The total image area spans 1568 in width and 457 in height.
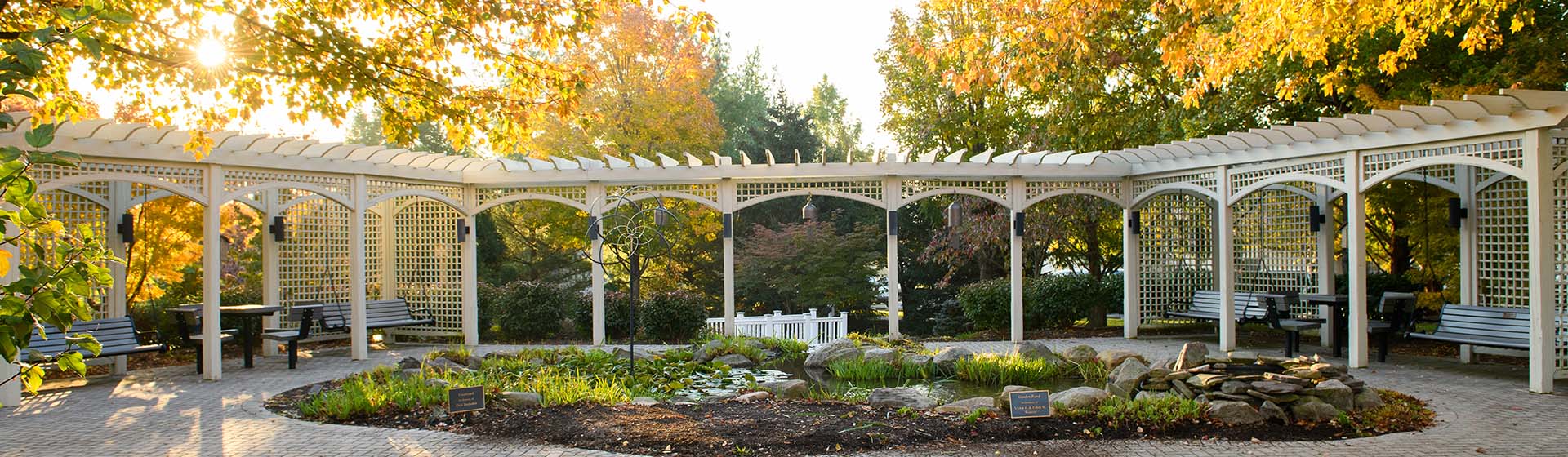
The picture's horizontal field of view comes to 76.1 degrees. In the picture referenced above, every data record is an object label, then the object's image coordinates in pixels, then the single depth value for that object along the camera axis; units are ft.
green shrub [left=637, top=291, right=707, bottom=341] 41.11
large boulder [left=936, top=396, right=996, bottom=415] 21.91
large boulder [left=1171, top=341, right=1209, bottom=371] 24.99
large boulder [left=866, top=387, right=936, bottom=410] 23.58
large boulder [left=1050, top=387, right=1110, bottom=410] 21.84
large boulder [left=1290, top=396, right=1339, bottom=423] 21.02
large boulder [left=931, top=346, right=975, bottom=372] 30.37
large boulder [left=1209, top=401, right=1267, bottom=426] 20.80
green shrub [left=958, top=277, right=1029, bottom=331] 44.91
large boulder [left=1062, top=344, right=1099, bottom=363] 30.78
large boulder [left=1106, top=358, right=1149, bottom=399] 23.12
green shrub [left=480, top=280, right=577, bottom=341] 42.55
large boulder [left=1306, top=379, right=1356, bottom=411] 21.72
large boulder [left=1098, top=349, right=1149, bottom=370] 29.76
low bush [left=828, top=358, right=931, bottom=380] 30.17
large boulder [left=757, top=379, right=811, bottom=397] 24.91
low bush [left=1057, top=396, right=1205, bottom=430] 20.54
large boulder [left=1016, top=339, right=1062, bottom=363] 30.71
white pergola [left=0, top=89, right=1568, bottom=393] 25.73
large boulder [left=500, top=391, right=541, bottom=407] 23.22
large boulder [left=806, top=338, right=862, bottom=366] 32.19
